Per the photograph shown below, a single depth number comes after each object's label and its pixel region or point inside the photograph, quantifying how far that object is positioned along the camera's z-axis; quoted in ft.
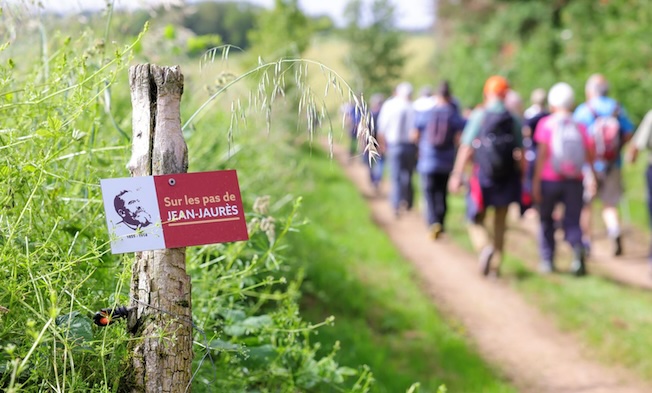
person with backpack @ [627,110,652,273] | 24.47
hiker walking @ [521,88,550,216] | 28.71
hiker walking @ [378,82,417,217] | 34.01
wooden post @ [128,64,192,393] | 6.76
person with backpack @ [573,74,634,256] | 27.89
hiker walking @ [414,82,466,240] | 29.14
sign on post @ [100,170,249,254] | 6.69
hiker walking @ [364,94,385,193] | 46.96
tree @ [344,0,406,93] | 99.60
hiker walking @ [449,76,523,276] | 23.35
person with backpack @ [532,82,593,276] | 23.89
